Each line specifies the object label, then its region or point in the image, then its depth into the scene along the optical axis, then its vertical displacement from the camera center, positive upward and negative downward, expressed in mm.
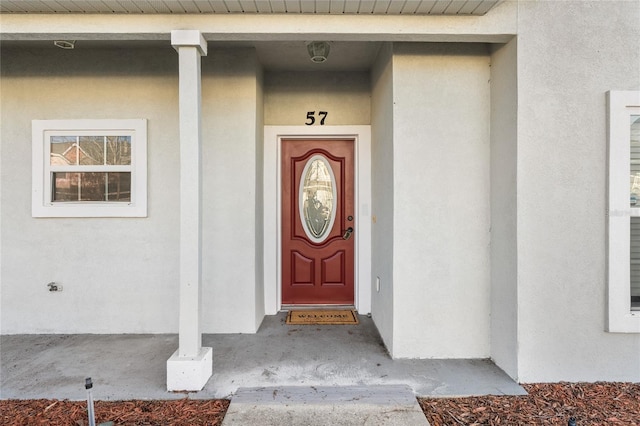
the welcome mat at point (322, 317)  3717 -1185
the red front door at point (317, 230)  4137 -246
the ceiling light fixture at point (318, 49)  3119 +1457
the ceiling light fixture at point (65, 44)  2996 +1444
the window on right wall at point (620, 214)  2521 -35
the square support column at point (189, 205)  2524 +32
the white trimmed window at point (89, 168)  3475 +413
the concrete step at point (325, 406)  2082 -1248
